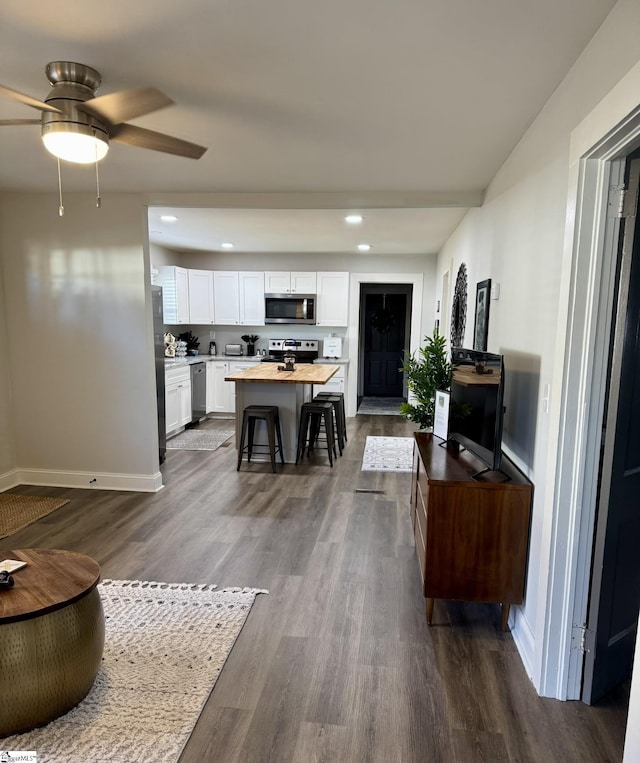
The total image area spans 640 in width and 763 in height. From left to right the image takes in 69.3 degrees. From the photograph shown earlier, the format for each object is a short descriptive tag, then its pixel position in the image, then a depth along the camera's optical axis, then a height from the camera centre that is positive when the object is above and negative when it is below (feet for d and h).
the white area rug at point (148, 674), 5.44 -4.95
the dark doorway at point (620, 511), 5.52 -2.32
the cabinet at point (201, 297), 23.40 +1.23
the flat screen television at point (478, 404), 7.04 -1.32
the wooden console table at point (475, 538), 7.10 -3.28
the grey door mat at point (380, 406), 25.43 -4.75
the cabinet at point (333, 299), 23.29 +1.22
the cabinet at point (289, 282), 23.38 +2.04
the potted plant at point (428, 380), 10.70 -1.28
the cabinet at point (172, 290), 22.33 +1.48
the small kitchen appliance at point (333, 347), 23.89 -1.21
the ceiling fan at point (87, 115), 5.43 +2.53
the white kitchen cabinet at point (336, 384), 22.57 -2.94
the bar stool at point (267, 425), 15.20 -3.53
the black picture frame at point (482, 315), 10.39 +0.25
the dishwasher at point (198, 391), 21.84 -3.36
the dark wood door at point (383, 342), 29.32 -1.13
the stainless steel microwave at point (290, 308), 23.07 +0.73
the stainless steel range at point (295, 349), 23.84 -1.38
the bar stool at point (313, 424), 15.70 -3.60
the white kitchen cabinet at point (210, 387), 23.25 -3.31
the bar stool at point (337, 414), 17.21 -3.47
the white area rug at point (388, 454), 15.89 -4.84
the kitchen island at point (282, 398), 15.98 -2.63
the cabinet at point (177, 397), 19.01 -3.27
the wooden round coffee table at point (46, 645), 5.32 -3.87
